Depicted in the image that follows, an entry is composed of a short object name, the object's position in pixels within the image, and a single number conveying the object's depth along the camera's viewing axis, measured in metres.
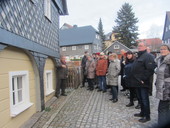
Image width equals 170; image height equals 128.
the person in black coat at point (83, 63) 9.45
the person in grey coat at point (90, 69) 8.51
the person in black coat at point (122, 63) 7.43
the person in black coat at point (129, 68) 5.79
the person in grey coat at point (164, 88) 3.49
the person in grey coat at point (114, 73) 6.30
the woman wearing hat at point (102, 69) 7.80
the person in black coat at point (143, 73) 4.21
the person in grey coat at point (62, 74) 7.47
